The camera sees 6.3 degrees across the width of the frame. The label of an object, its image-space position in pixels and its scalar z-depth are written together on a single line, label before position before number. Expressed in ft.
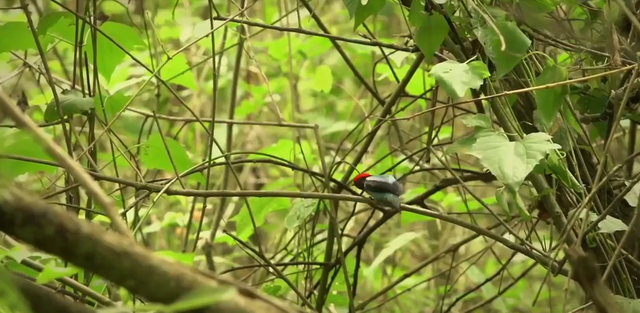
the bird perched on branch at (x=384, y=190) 31.81
